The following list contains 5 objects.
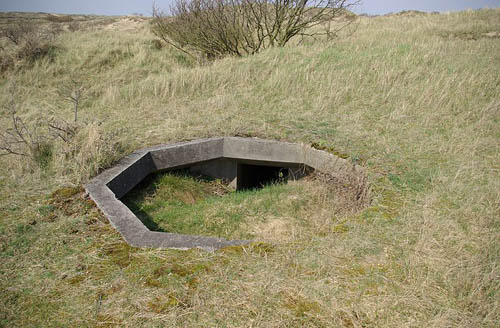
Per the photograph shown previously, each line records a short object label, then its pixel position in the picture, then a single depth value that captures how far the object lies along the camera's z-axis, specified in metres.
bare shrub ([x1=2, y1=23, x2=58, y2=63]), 10.53
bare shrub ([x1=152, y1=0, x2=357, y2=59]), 10.38
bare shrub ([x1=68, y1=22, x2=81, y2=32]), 21.85
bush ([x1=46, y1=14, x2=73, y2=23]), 30.47
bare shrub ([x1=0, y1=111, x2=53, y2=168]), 4.80
